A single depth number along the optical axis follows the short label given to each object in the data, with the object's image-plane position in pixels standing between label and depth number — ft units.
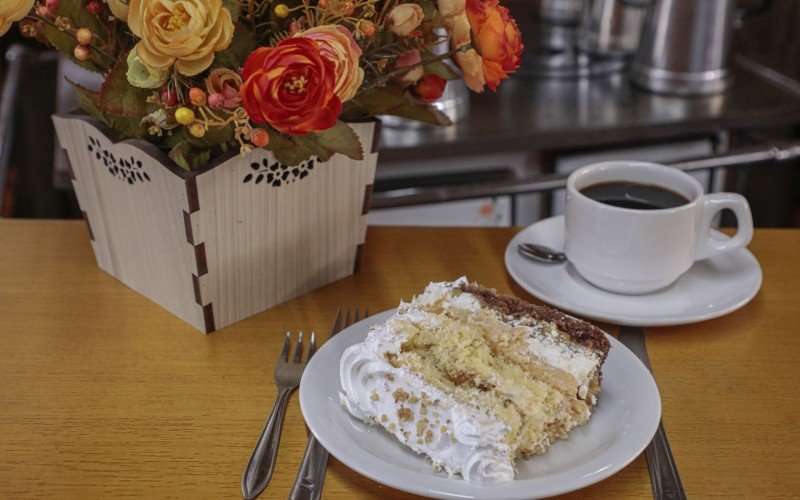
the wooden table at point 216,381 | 2.31
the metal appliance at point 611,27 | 6.88
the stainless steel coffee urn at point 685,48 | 6.05
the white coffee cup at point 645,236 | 2.98
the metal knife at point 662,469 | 2.24
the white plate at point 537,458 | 2.12
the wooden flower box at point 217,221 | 2.82
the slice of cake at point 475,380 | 2.18
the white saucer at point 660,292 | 2.99
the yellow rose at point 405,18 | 2.71
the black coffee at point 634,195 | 3.14
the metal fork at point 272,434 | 2.27
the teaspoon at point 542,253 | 3.35
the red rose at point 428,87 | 3.11
